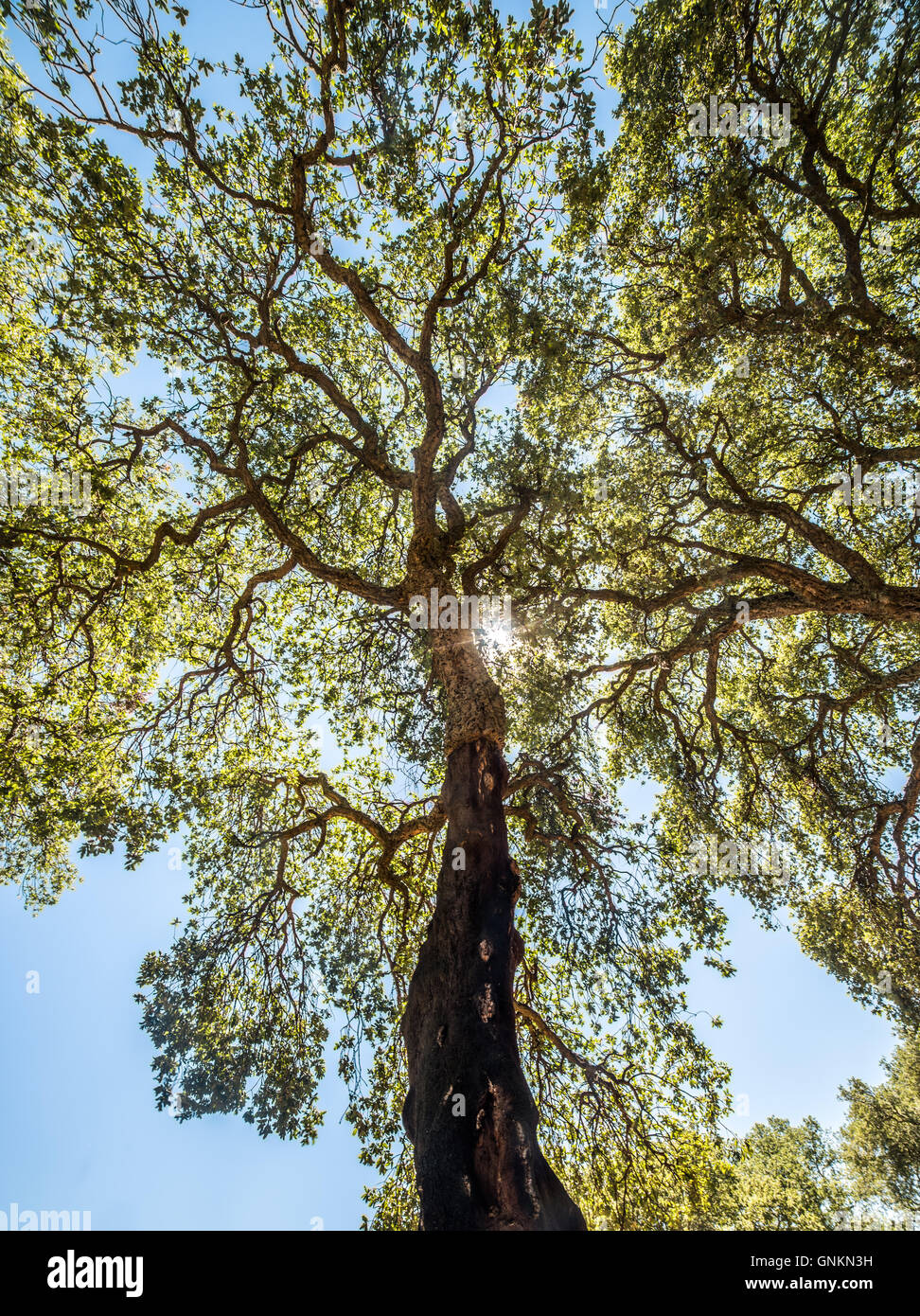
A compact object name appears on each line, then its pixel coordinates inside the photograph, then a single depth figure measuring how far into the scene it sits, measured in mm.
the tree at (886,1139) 16172
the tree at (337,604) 6266
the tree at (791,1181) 14180
